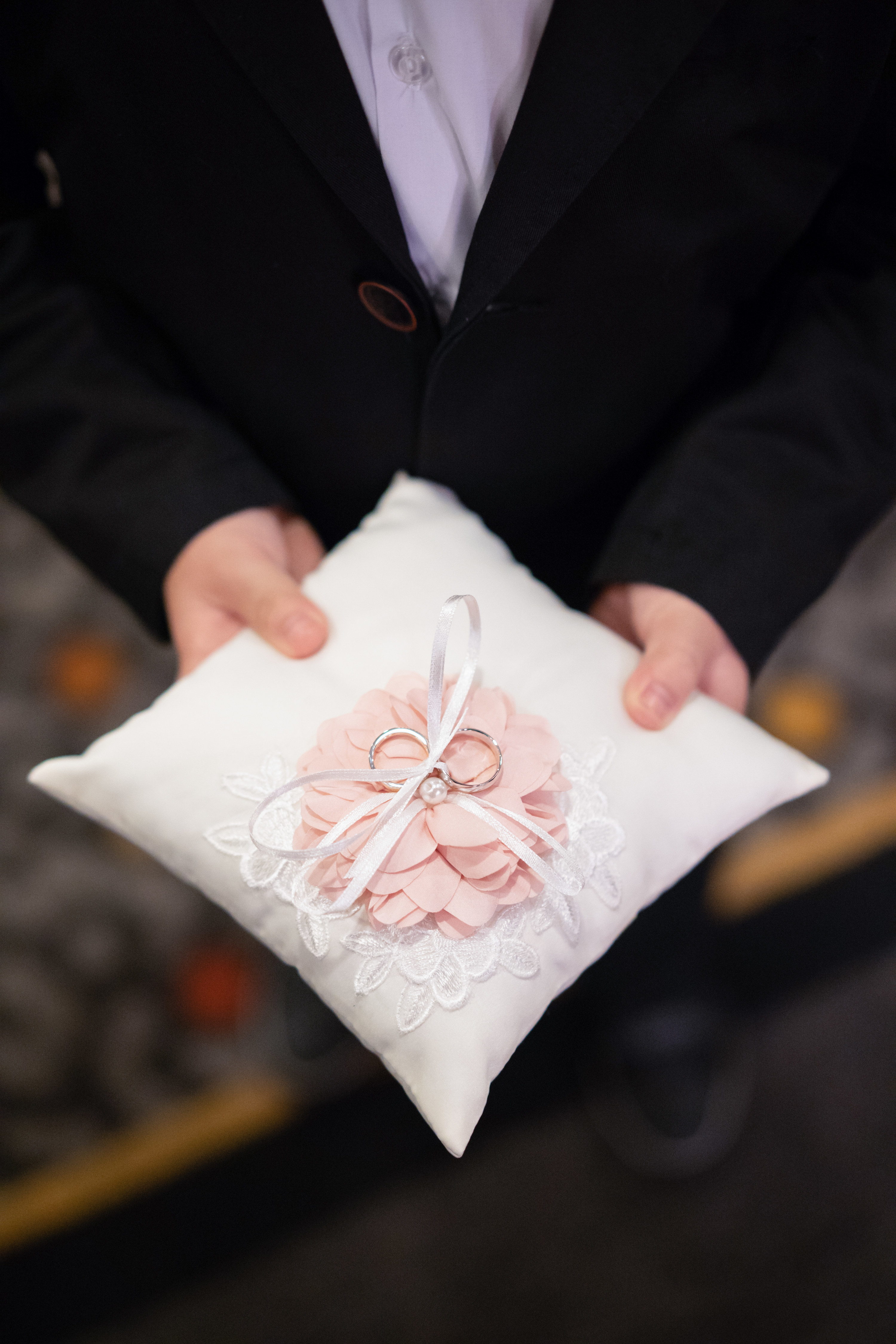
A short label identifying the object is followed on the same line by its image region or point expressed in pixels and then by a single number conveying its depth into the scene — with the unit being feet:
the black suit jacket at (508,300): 1.84
